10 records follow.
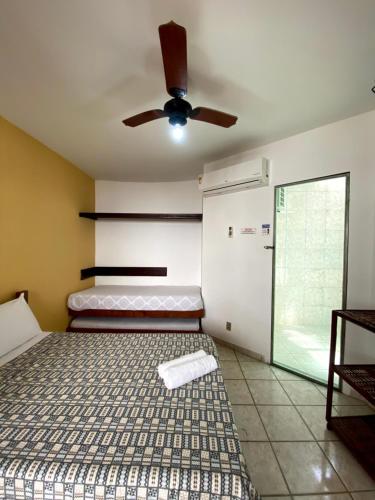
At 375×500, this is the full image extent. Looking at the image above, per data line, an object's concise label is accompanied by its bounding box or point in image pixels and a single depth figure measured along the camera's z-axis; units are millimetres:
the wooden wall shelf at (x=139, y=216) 3385
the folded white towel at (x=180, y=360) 1435
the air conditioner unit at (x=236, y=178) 2498
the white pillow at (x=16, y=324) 1745
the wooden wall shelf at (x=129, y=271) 3896
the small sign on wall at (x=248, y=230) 2689
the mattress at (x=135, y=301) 3092
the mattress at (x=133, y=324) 3152
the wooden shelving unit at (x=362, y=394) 1409
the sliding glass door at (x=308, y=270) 2150
